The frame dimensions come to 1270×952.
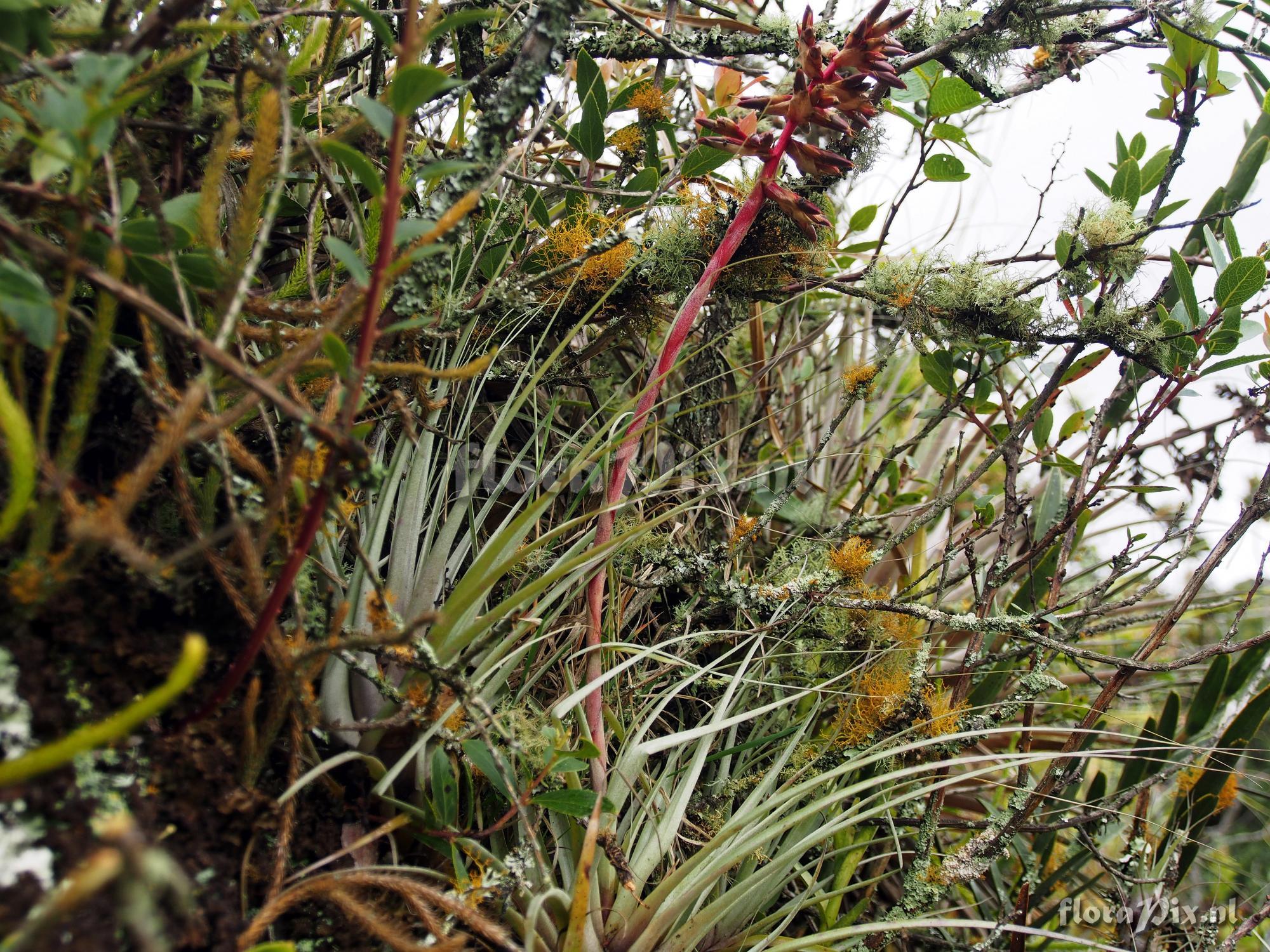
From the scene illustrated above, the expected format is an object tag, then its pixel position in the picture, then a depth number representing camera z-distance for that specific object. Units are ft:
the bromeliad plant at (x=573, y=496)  1.42
